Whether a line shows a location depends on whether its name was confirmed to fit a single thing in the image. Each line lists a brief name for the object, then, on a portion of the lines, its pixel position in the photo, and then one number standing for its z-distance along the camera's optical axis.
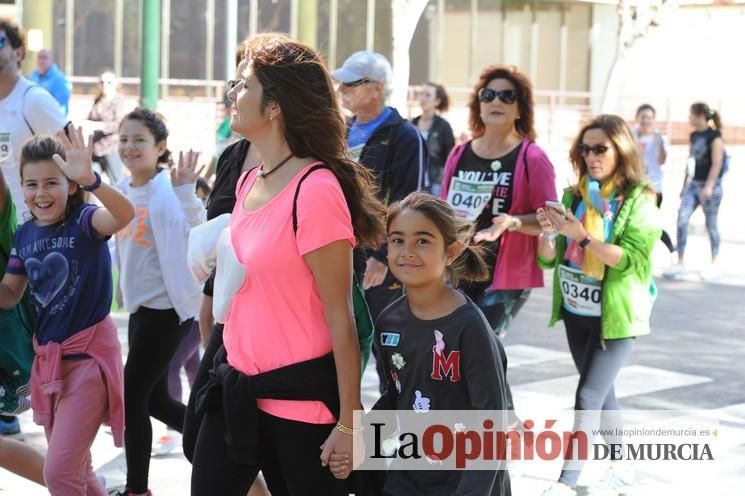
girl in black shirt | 3.74
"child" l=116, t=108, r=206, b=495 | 5.37
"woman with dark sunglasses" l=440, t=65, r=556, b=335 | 6.39
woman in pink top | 3.50
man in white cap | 6.26
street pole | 12.06
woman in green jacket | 5.68
